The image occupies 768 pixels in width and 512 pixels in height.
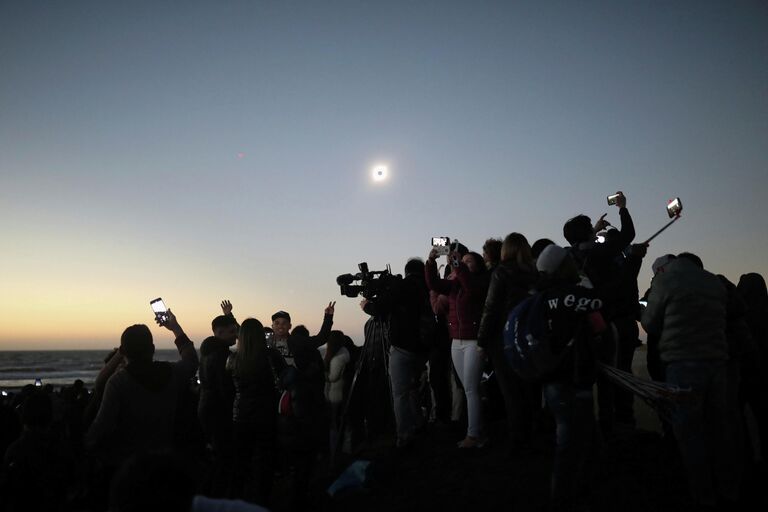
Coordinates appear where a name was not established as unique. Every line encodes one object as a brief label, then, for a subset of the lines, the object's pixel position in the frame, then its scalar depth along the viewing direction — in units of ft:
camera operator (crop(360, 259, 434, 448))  18.89
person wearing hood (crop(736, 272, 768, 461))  15.97
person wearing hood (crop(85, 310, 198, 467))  11.62
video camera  20.59
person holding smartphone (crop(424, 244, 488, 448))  17.47
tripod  22.03
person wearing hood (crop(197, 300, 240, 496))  16.57
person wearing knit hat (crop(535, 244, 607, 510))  11.78
